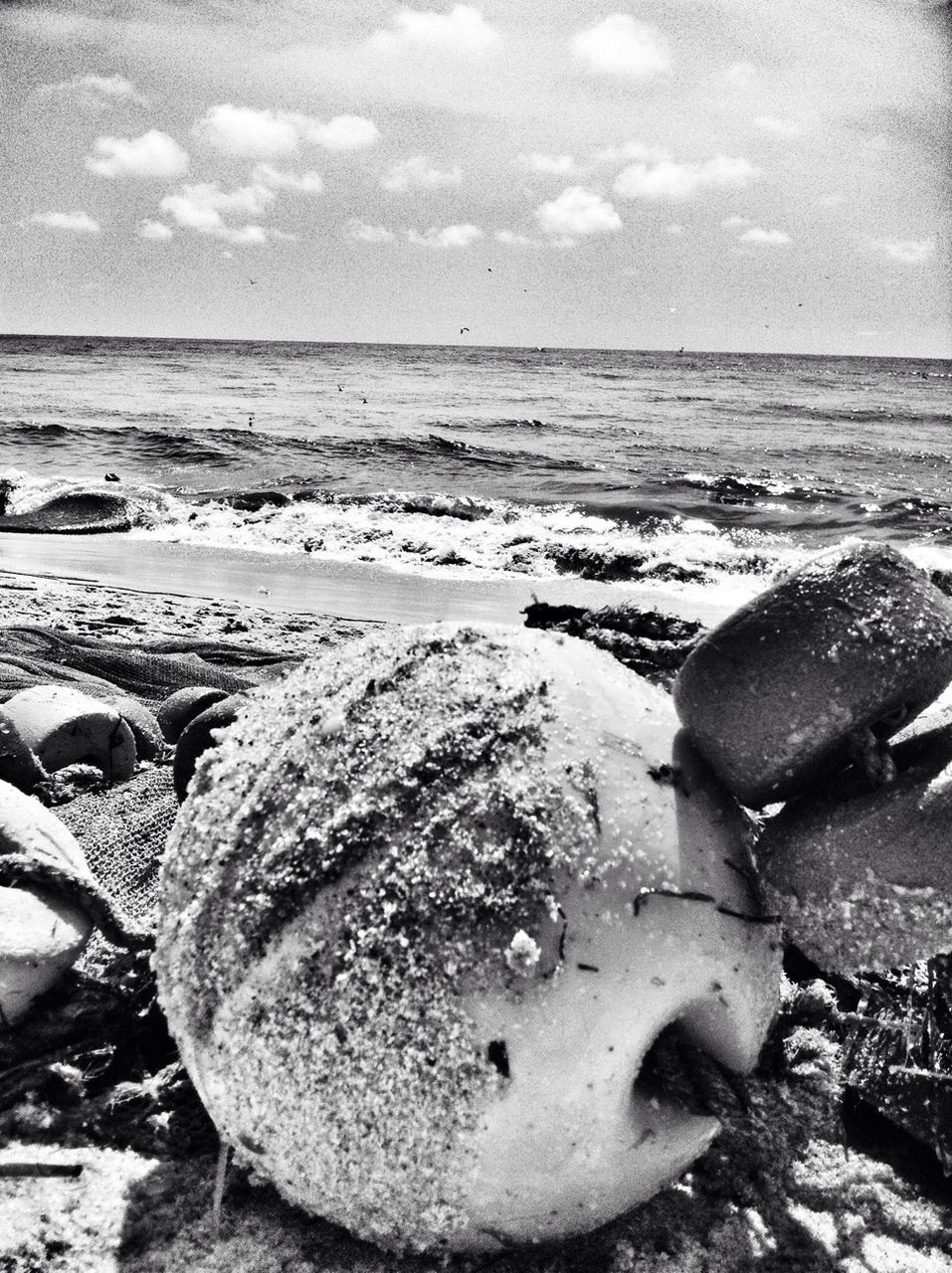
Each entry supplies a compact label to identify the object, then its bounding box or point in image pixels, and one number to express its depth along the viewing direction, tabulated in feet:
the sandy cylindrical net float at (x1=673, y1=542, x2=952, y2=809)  1.26
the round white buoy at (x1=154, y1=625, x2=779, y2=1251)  1.21
